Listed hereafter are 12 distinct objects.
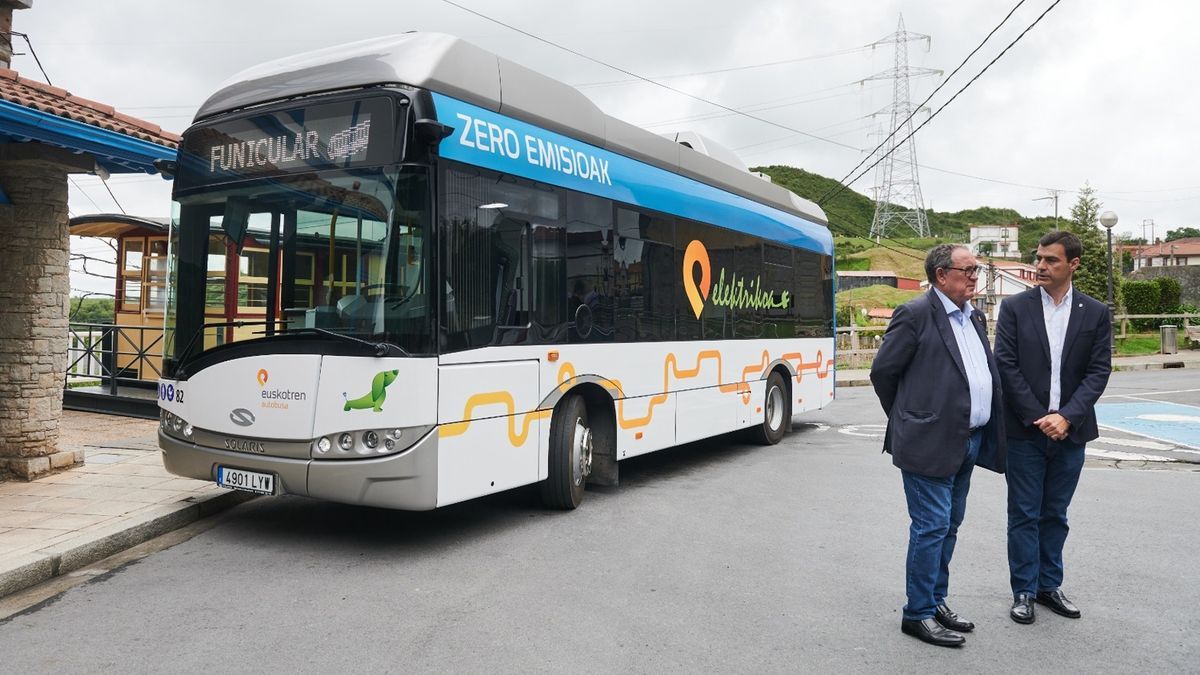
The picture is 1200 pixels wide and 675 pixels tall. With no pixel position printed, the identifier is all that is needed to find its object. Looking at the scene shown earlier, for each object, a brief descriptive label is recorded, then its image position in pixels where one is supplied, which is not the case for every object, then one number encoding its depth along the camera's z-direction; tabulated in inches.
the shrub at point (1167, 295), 1747.0
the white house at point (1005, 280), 2192.9
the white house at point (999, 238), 4519.9
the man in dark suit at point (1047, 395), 183.5
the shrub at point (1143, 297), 1711.4
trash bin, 1175.0
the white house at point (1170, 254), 4235.0
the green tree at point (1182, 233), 5946.9
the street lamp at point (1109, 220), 999.6
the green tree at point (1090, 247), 1927.9
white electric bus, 221.0
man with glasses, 170.4
